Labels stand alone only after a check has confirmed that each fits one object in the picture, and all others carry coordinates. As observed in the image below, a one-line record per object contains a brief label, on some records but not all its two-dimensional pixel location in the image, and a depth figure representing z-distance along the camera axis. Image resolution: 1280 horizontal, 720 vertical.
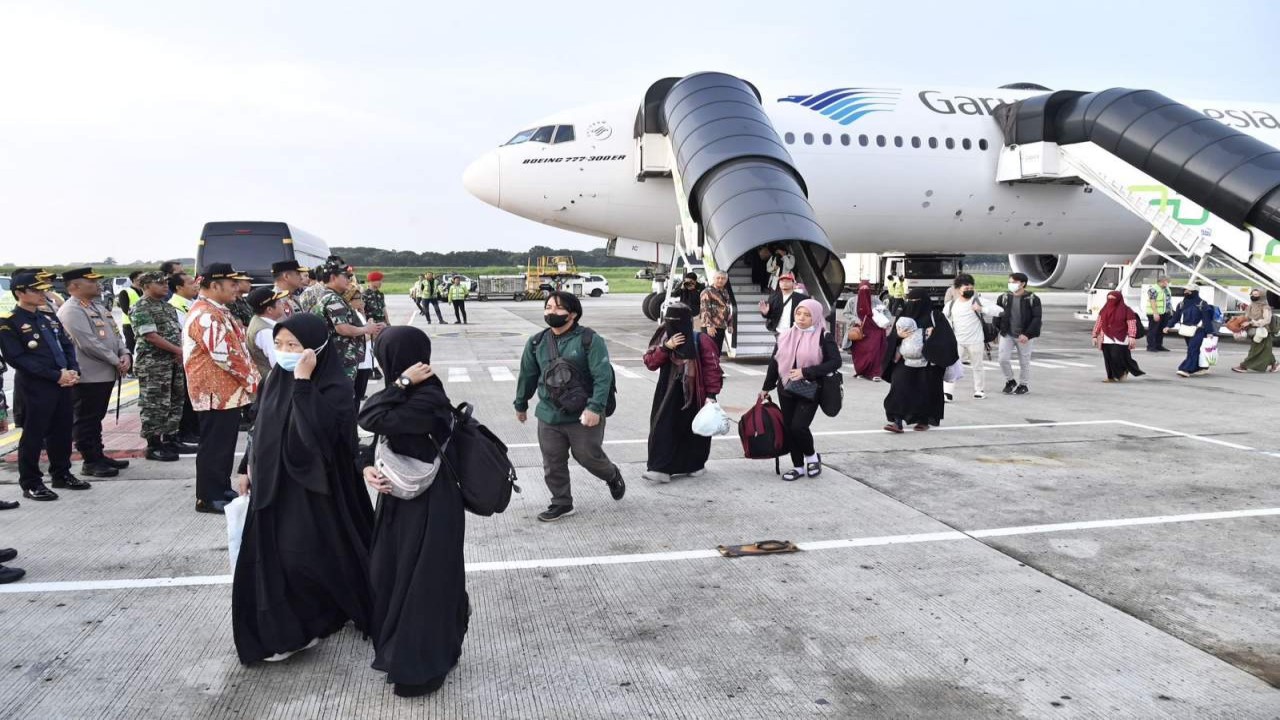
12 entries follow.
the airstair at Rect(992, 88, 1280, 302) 16.61
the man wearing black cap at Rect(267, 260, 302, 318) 8.89
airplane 19.75
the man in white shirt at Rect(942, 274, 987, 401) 11.74
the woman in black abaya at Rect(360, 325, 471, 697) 3.70
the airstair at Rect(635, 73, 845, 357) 15.19
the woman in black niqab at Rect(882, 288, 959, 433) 9.36
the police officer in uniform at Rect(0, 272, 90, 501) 6.62
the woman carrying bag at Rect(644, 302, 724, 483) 7.34
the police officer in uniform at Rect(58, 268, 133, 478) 7.65
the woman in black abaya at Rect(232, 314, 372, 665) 3.97
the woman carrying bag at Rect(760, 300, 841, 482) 7.55
